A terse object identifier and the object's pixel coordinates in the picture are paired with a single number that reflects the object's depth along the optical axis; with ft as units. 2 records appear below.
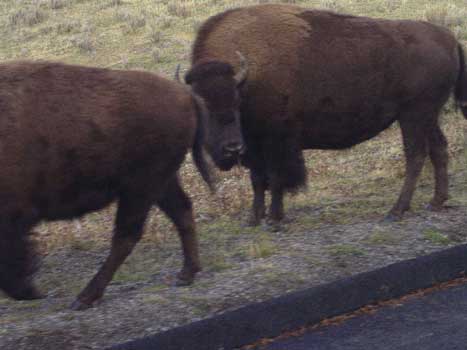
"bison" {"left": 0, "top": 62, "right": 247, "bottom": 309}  41.45
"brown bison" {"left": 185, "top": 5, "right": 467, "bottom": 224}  59.72
